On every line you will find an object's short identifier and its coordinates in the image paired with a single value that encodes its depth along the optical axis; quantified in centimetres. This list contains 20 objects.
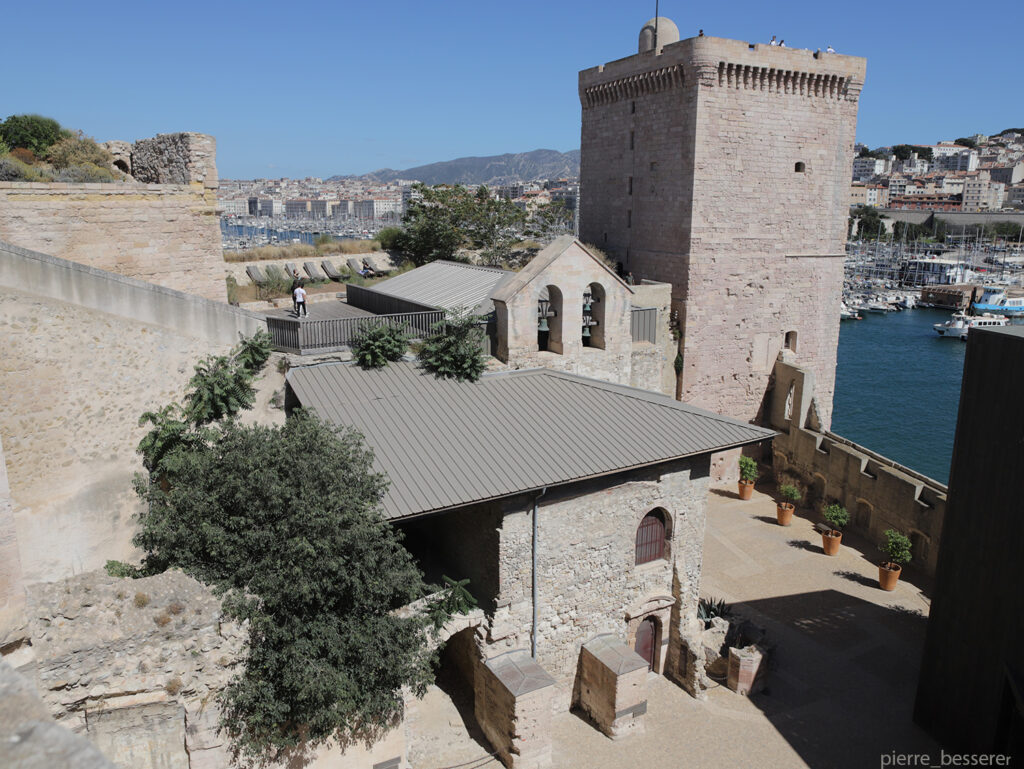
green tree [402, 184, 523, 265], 3497
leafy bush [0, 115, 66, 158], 2825
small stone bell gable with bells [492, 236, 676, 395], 1759
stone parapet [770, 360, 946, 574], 2250
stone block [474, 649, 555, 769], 1376
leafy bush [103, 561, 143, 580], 1303
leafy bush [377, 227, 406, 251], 3658
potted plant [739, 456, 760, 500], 2783
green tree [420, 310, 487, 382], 1692
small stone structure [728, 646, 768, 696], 1673
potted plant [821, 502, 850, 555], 2356
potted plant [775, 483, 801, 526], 2564
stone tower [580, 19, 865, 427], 2600
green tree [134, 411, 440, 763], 1099
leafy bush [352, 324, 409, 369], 1688
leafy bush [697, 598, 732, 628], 1853
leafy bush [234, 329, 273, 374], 1566
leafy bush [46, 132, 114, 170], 2336
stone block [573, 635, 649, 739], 1506
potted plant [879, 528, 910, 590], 2159
